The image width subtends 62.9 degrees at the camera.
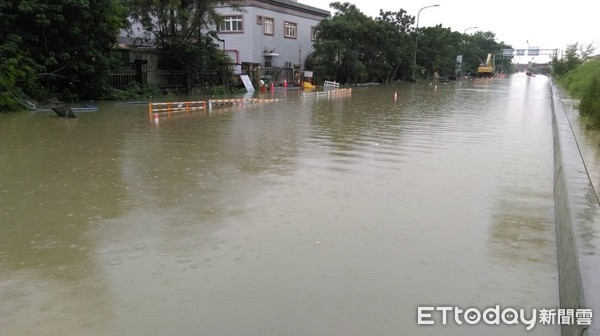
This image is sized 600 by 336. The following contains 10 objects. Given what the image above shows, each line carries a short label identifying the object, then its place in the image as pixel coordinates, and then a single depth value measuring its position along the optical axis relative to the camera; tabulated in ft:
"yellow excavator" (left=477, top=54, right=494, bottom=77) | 298.76
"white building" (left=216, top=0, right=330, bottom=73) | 133.28
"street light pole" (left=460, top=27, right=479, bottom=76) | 304.91
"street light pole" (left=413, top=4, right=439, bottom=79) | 197.51
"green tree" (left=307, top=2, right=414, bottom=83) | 149.07
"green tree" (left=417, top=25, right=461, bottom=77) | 222.89
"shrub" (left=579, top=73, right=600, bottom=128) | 37.91
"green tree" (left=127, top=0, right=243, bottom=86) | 90.33
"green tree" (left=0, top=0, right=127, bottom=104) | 62.34
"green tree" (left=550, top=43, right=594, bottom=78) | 123.44
